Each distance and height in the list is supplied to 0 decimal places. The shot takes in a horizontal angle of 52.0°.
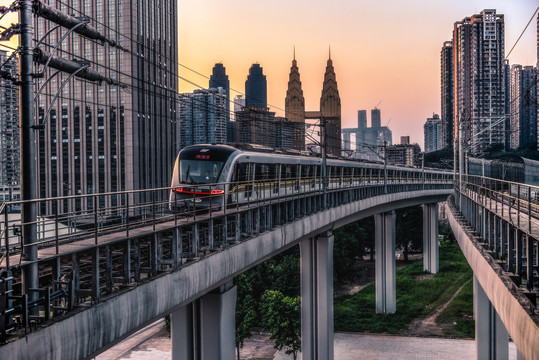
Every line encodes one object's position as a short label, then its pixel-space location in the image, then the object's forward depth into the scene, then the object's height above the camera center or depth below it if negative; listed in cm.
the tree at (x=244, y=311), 3186 -858
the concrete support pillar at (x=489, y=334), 2222 -683
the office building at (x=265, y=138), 6328 +521
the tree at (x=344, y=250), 5250 -822
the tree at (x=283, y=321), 3134 -874
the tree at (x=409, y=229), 6944 -789
